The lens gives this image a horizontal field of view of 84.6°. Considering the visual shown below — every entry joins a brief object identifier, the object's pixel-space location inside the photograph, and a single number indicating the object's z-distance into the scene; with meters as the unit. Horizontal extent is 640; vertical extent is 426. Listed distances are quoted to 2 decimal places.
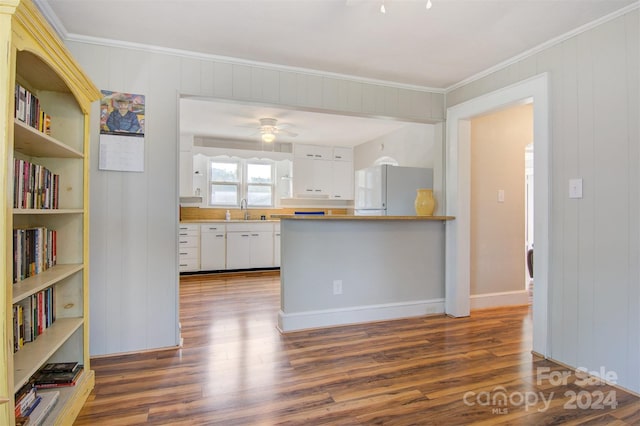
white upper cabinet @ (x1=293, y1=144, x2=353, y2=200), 6.43
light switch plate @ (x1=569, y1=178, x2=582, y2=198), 2.28
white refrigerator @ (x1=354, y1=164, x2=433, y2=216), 3.91
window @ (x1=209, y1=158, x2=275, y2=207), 6.24
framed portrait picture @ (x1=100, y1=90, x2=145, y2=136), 2.48
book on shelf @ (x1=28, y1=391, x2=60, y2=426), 1.46
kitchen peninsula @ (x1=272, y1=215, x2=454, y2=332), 3.02
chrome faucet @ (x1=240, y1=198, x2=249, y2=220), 6.40
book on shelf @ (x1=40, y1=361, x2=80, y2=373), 1.83
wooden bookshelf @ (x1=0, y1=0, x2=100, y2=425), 1.12
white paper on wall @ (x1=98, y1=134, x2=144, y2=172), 2.47
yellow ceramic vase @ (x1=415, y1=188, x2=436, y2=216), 3.53
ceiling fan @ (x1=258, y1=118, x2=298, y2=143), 4.64
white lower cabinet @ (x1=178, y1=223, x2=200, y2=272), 5.59
